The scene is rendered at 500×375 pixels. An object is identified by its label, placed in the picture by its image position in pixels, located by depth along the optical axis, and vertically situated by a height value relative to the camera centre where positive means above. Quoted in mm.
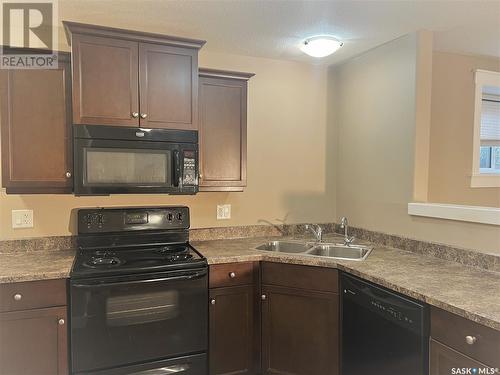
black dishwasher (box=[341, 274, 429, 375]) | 1666 -807
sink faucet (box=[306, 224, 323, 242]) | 2804 -468
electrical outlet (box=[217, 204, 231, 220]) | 2887 -320
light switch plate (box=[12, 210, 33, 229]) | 2365 -322
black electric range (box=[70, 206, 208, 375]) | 1953 -748
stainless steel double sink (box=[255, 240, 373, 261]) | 2641 -569
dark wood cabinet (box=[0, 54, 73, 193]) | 2111 +231
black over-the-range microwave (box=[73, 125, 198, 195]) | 2148 +57
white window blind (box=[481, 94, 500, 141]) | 3246 +485
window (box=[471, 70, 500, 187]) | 3100 +361
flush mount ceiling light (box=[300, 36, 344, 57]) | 2475 +854
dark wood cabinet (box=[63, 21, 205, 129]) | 2139 +560
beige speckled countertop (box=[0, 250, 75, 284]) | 1855 -527
